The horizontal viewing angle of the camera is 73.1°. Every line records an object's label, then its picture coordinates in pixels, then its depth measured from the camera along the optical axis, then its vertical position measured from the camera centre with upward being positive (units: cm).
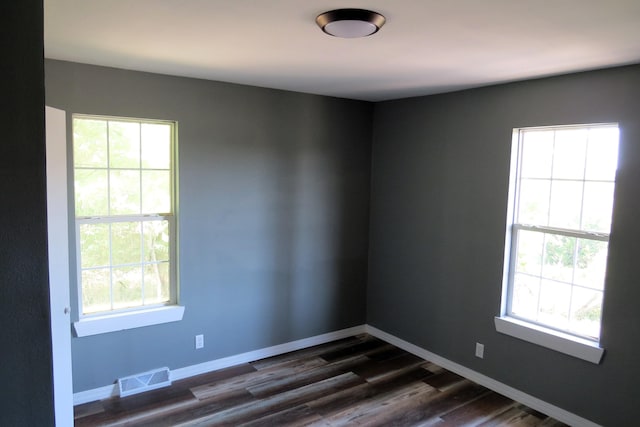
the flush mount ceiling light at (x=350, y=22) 178 +66
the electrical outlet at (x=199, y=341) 360 -141
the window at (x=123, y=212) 310 -33
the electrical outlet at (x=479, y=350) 357 -141
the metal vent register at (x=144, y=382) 325 -163
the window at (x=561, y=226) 289 -31
